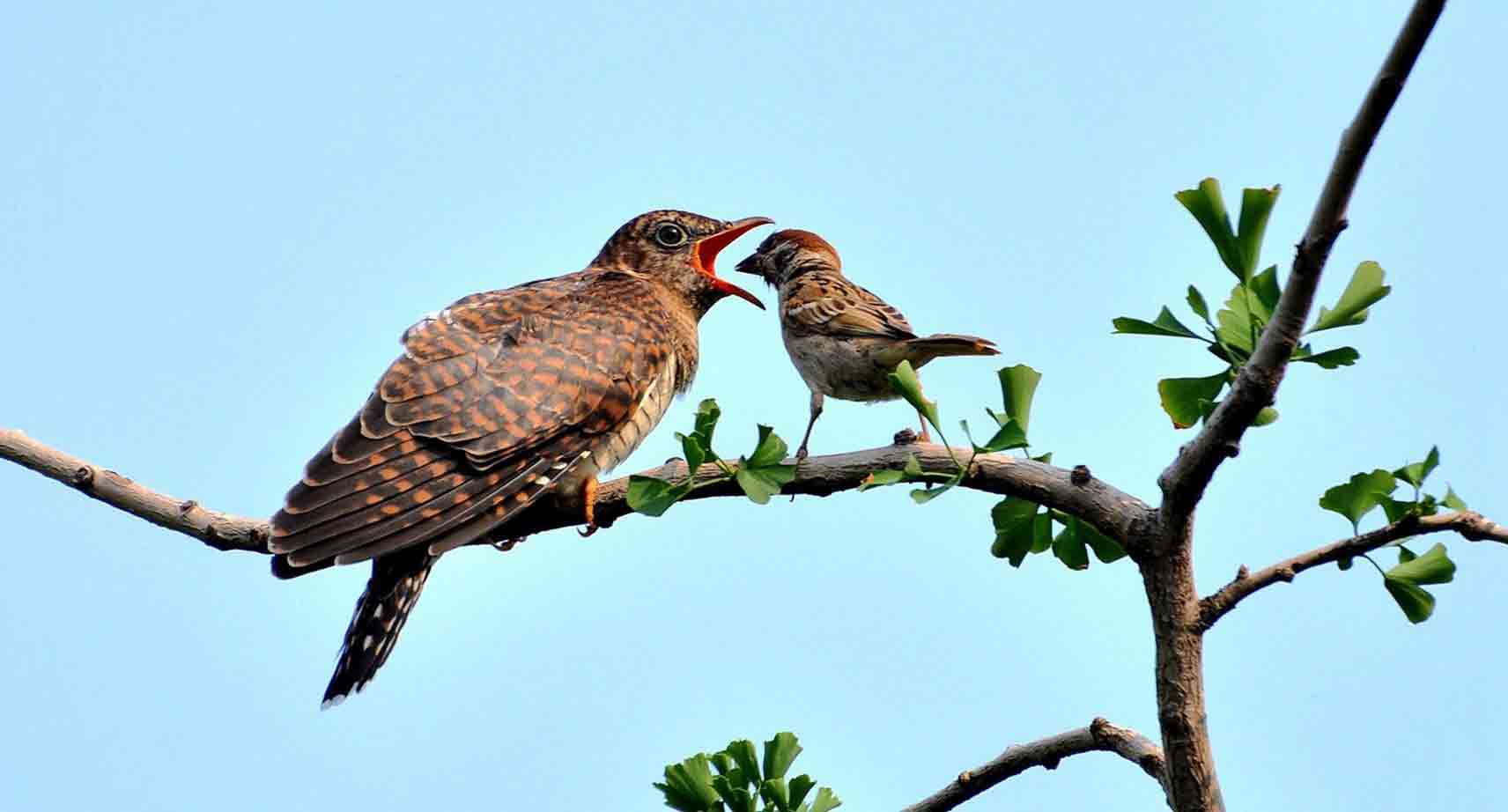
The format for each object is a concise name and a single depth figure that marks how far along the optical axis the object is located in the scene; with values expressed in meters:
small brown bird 11.46
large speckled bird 10.43
